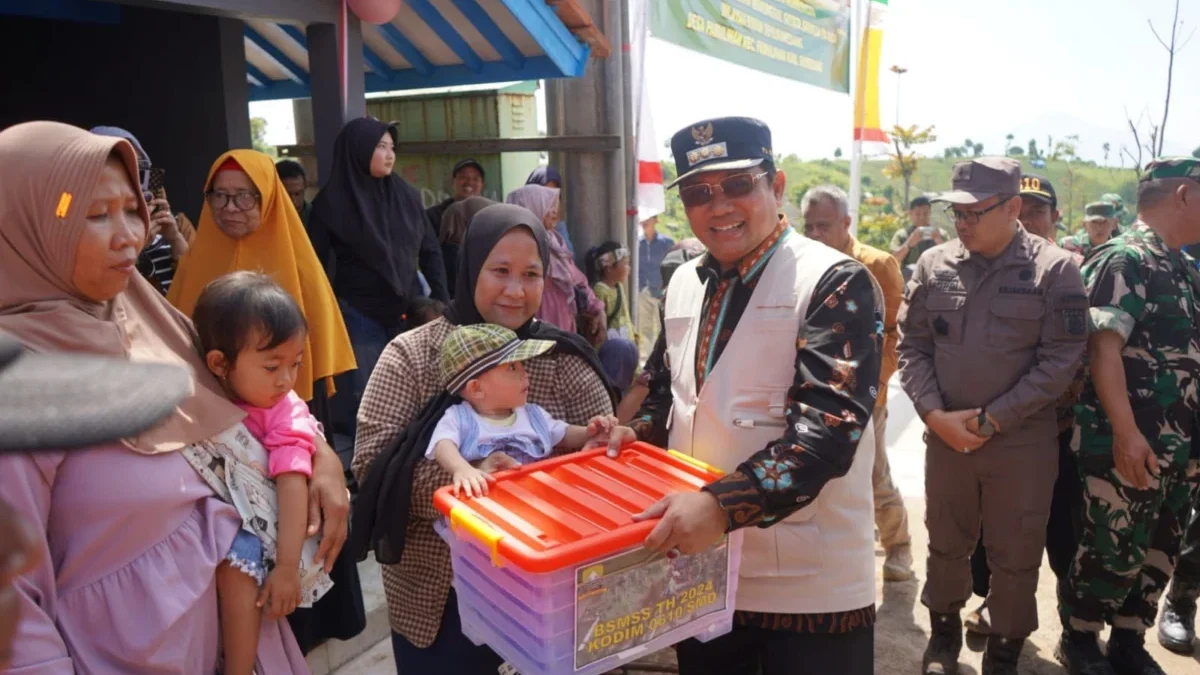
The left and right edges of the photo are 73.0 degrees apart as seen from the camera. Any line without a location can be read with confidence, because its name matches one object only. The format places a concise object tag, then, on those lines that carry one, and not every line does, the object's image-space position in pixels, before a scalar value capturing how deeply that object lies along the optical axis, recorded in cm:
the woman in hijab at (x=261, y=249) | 321
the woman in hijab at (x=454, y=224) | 554
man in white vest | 183
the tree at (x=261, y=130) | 2579
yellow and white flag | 1053
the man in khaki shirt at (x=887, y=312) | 447
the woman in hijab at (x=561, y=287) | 504
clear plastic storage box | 153
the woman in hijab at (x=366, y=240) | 400
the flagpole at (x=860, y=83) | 1010
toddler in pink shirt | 163
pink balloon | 418
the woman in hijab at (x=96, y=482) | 137
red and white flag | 645
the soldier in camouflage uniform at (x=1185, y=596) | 392
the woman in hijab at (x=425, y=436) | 200
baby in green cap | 200
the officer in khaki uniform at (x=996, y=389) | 329
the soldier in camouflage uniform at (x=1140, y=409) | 336
